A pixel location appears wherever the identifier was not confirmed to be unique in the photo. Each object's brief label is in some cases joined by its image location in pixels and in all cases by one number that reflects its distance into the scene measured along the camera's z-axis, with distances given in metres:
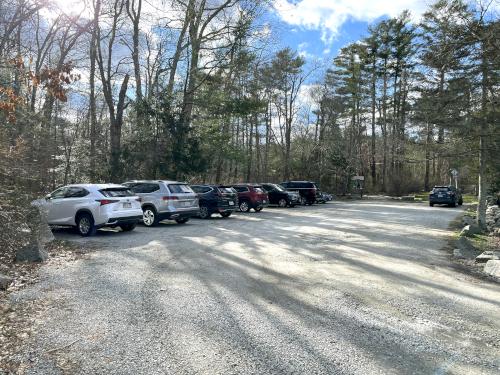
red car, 23.48
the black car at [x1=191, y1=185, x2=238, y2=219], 18.64
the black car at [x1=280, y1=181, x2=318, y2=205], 32.16
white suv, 12.09
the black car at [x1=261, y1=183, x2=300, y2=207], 28.86
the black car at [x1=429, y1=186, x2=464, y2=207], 32.16
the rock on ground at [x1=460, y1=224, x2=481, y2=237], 14.30
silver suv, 15.00
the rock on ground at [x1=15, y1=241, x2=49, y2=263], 8.12
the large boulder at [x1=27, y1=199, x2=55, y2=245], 9.30
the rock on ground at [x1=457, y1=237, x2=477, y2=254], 10.94
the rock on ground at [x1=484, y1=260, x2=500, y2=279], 8.11
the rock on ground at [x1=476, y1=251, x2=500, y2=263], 9.20
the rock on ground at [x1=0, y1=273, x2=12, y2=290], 6.18
